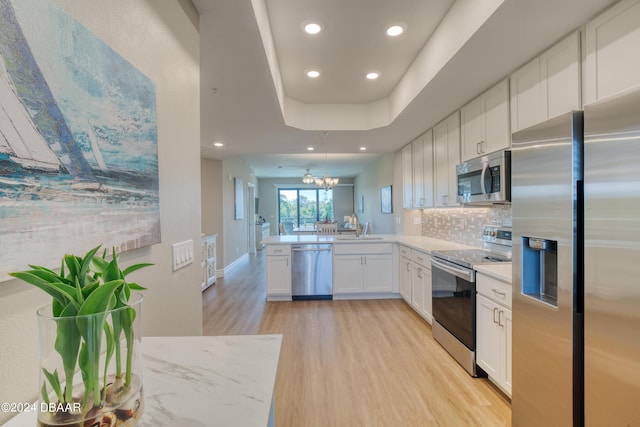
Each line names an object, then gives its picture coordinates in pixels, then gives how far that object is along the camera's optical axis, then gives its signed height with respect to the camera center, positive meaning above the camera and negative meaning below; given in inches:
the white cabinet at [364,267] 167.8 -32.3
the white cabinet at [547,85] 70.7 +32.6
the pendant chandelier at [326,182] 288.5 +28.1
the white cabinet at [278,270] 167.6 -33.5
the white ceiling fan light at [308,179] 300.6 +31.7
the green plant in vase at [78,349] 20.1 -9.6
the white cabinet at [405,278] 150.8 -36.3
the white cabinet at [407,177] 181.5 +20.3
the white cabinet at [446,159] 125.8 +22.7
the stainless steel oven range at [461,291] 92.0 -27.8
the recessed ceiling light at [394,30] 90.7 +55.8
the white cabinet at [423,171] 152.5 +21.2
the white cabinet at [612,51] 57.6 +32.3
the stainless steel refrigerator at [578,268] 43.9 -10.5
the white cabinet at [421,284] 127.9 -34.1
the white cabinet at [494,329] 76.3 -33.2
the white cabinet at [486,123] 95.0 +30.3
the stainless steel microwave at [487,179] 92.3 +10.1
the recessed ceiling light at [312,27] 88.5 +55.6
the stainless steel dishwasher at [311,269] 168.2 -33.3
